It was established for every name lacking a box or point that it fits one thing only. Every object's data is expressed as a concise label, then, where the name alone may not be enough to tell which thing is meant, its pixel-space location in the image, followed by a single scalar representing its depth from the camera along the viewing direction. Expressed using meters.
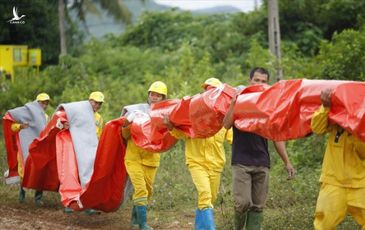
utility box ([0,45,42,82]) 44.39
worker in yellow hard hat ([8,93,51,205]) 20.39
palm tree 48.68
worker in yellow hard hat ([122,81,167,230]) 15.45
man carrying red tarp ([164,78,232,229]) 13.12
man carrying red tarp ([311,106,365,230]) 9.85
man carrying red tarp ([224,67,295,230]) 12.24
